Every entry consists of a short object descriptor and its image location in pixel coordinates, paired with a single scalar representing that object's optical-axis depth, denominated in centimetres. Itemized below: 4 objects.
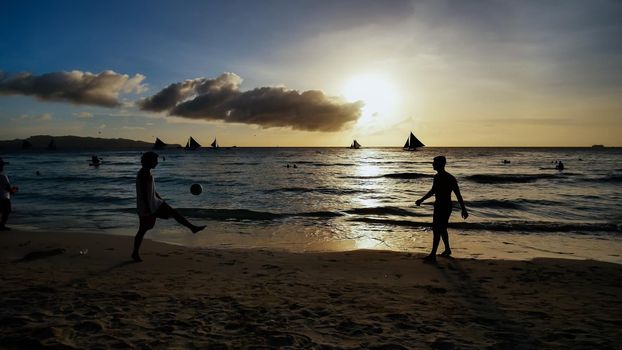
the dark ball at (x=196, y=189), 1378
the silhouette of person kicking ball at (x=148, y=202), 694
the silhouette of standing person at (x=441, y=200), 813
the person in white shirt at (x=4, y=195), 1026
